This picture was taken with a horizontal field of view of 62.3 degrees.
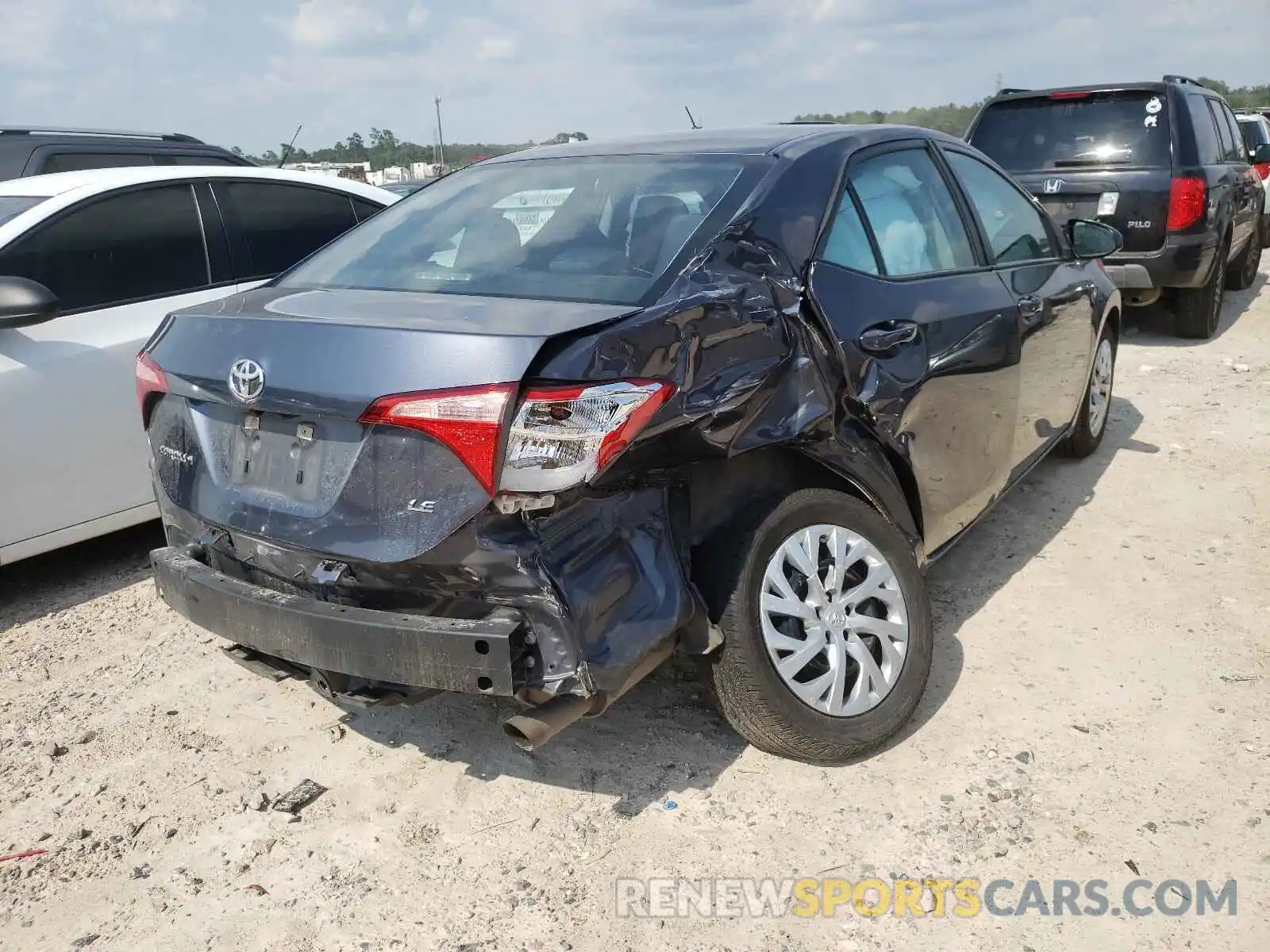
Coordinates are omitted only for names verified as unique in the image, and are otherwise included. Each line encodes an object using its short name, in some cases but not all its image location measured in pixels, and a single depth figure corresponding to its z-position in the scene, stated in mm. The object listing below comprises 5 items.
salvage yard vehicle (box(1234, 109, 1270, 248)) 12703
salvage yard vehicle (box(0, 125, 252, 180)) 6613
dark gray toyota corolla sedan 2188
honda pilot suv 7672
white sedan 3932
